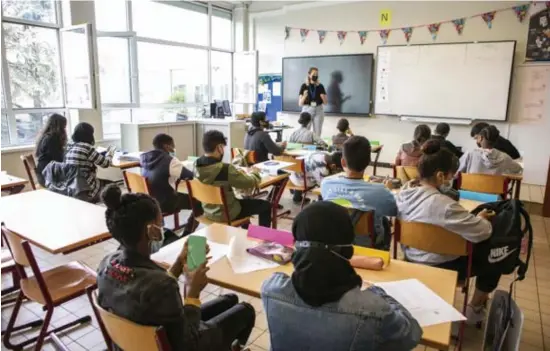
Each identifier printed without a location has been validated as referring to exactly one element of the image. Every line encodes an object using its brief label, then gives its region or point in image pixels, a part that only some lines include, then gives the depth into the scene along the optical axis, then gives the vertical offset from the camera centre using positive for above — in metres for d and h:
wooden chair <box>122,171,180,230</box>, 3.19 -0.63
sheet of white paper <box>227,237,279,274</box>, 1.62 -0.64
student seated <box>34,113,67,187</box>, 3.57 -0.36
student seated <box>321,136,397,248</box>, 2.12 -0.45
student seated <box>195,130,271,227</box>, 2.83 -0.50
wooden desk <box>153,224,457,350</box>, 1.46 -0.65
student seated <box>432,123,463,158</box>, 4.19 -0.25
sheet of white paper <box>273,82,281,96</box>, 8.34 +0.33
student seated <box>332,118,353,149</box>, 4.82 -0.35
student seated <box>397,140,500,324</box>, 1.88 -0.51
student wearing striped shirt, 3.41 -0.45
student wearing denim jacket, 0.98 -0.48
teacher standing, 6.83 +0.10
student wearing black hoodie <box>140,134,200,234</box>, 3.27 -0.56
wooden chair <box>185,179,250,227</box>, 2.77 -0.63
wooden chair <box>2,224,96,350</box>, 1.85 -0.92
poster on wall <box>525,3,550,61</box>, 5.70 +1.05
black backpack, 1.96 -0.63
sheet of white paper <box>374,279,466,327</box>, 1.24 -0.64
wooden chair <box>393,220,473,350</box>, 1.94 -0.64
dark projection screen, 7.25 +0.49
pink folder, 1.87 -0.61
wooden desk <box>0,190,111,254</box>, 1.92 -0.64
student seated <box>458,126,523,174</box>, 3.67 -0.46
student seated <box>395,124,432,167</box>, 3.88 -0.40
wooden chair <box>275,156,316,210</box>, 4.07 -0.65
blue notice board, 8.36 +0.20
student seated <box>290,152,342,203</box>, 3.96 -0.60
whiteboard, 6.10 +0.44
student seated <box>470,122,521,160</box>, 4.29 -0.42
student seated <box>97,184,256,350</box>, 1.19 -0.55
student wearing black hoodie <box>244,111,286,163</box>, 4.48 -0.42
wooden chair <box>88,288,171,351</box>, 1.12 -0.66
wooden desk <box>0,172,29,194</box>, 3.05 -0.62
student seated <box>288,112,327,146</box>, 5.12 -0.38
